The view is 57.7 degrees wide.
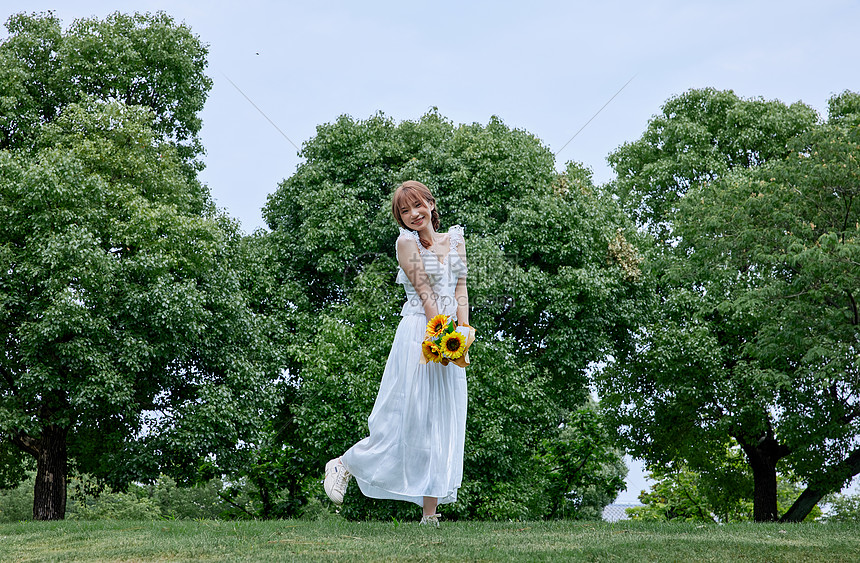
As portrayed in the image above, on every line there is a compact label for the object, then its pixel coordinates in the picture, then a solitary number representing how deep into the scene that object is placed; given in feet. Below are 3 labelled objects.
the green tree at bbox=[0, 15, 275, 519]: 56.08
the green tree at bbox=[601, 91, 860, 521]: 52.85
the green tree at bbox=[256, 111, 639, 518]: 63.05
